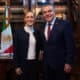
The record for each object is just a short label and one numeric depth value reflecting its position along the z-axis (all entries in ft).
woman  11.35
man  10.58
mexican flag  13.25
